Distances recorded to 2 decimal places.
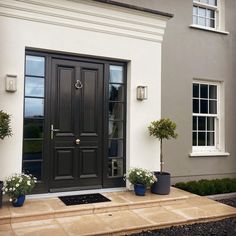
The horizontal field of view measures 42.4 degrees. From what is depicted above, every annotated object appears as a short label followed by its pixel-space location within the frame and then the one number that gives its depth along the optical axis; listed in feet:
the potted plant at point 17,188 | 15.58
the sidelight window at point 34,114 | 18.20
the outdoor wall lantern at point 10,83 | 16.87
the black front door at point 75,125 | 18.89
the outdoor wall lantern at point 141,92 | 20.71
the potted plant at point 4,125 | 15.62
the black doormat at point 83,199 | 17.20
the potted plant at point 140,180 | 18.92
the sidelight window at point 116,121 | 20.71
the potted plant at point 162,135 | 19.72
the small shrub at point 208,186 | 22.84
